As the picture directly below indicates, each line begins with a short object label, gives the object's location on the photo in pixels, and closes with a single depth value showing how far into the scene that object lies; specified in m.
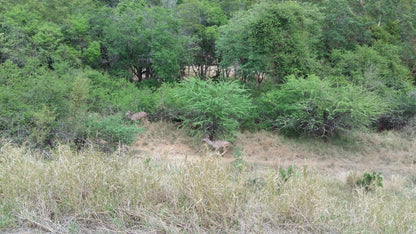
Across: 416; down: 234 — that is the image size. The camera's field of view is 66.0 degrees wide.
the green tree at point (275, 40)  15.22
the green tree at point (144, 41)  18.31
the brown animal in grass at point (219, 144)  11.73
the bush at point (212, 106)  12.70
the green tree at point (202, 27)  19.98
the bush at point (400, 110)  15.45
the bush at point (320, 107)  12.98
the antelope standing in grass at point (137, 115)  13.67
